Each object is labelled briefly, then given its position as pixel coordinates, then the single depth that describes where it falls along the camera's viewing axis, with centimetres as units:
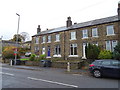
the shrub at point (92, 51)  1264
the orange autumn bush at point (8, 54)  2264
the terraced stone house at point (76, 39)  1485
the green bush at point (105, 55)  1174
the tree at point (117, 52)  1002
